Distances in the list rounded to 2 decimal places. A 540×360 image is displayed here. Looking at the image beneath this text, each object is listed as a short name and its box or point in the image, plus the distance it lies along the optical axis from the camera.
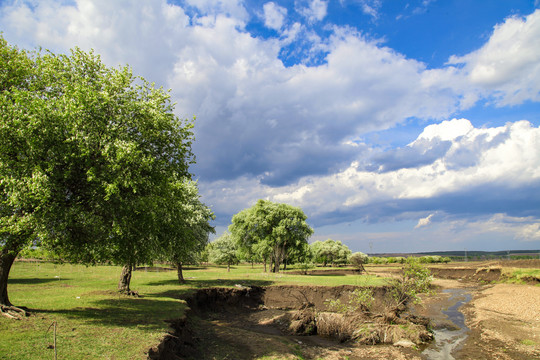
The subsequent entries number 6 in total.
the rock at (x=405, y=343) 22.64
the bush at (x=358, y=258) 98.72
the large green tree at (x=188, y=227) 23.29
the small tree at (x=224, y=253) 58.79
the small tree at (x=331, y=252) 102.44
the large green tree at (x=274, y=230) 55.38
